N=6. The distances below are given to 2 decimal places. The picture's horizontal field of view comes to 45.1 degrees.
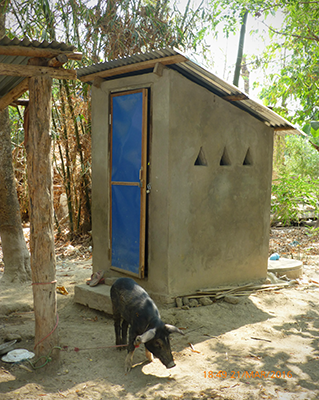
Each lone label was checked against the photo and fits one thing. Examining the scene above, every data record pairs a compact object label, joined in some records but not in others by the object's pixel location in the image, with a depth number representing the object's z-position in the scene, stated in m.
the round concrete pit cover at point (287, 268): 7.12
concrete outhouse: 5.17
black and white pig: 3.59
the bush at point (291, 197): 11.36
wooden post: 3.71
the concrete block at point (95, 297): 5.28
